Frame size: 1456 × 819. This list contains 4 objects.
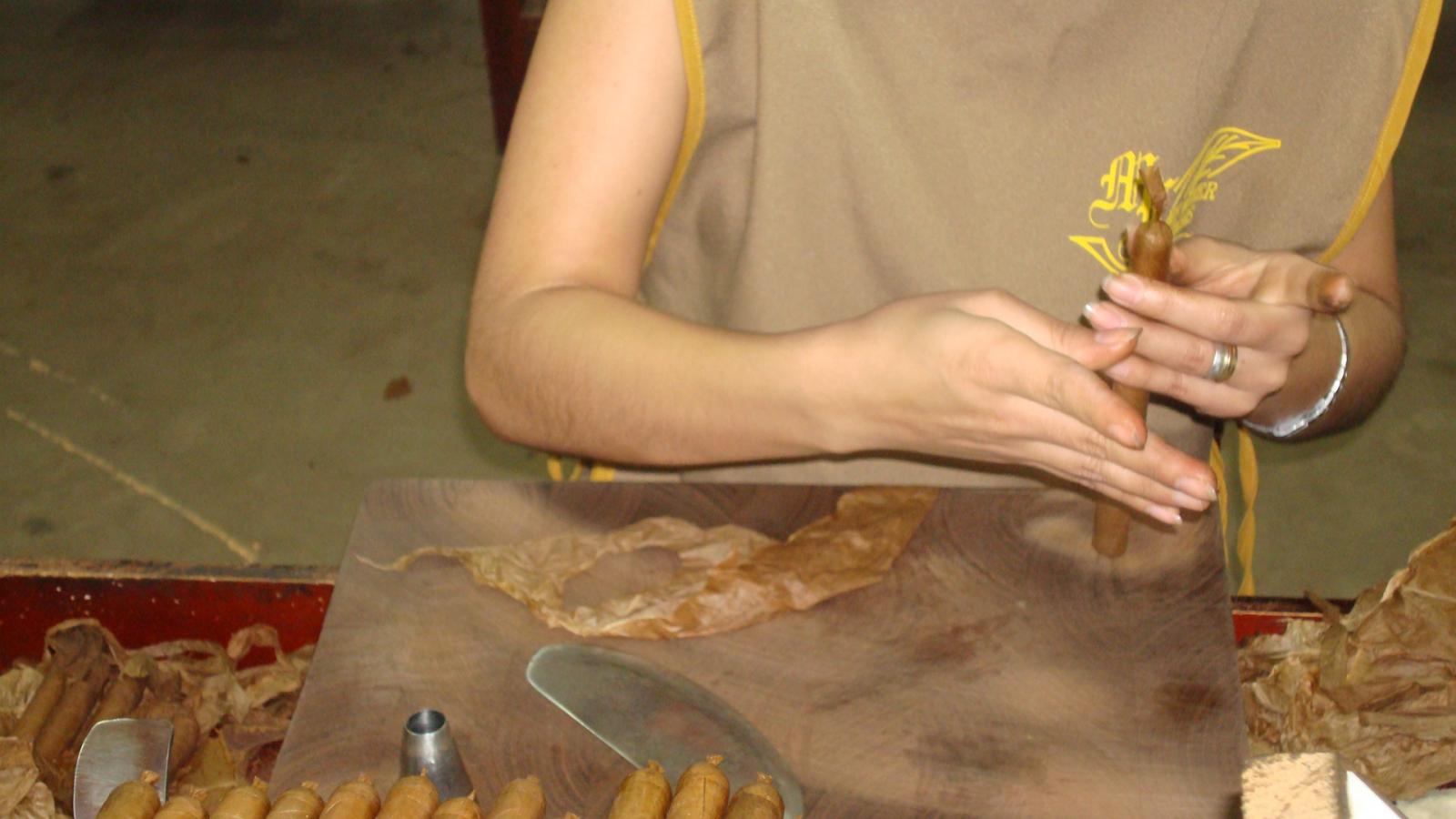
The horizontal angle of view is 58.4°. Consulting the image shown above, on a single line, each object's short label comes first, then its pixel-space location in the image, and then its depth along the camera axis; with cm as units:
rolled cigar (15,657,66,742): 102
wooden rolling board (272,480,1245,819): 78
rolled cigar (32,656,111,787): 100
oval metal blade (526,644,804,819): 79
